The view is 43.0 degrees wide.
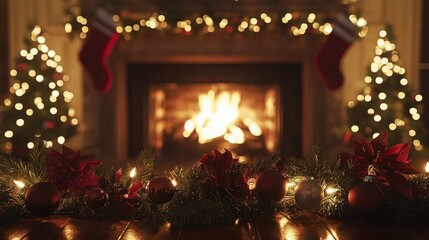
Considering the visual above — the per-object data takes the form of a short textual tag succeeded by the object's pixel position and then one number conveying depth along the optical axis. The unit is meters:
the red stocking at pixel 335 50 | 3.63
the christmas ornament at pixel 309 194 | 1.33
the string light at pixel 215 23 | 3.68
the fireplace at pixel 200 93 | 3.94
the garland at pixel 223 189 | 1.29
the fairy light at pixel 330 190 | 1.37
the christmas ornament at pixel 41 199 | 1.27
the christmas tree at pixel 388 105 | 3.60
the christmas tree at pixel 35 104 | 3.56
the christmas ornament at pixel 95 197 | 1.32
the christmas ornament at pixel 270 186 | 1.34
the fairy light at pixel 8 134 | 3.54
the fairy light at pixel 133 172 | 1.46
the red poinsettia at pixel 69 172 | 1.36
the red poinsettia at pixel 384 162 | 1.33
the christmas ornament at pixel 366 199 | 1.27
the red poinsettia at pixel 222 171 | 1.36
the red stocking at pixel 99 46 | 3.62
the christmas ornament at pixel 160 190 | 1.33
